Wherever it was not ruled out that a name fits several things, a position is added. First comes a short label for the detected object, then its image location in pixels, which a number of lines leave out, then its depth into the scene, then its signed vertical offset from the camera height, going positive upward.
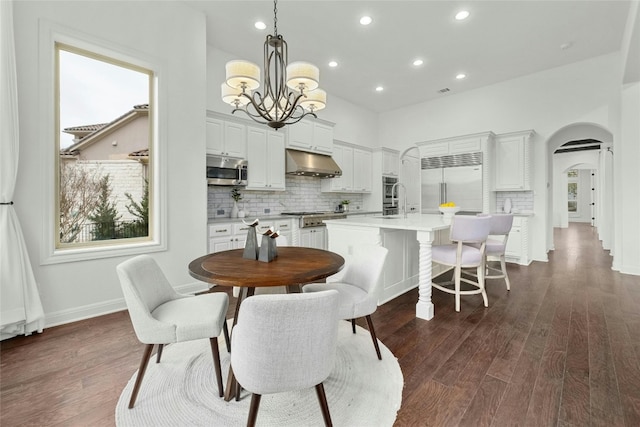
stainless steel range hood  4.95 +0.87
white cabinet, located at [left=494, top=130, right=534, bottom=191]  5.14 +0.95
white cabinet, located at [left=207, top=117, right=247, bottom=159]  4.01 +1.10
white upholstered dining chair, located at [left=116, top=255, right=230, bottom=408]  1.48 -0.58
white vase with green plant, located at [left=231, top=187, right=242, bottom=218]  4.37 +0.21
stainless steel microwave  3.97 +0.61
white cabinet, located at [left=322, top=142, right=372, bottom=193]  5.97 +0.95
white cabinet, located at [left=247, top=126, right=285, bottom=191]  4.47 +0.88
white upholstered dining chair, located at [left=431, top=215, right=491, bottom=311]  2.83 -0.39
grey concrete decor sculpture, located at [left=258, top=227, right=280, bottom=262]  1.86 -0.22
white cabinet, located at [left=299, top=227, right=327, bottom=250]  4.79 -0.43
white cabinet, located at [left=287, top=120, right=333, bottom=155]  5.10 +1.44
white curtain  2.23 -0.02
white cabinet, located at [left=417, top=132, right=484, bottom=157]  5.37 +1.35
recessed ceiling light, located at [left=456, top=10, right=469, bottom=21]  3.49 +2.47
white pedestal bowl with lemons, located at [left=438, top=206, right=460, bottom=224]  3.60 +0.02
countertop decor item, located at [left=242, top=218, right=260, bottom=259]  1.92 -0.22
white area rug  1.44 -1.05
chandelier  2.16 +1.03
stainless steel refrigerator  5.50 +0.63
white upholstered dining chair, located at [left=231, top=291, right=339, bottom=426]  1.05 -0.51
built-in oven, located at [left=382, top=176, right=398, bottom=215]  6.73 +0.39
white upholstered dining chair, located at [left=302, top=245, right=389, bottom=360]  1.84 -0.56
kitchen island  2.71 -0.36
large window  2.74 +0.66
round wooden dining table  1.47 -0.33
